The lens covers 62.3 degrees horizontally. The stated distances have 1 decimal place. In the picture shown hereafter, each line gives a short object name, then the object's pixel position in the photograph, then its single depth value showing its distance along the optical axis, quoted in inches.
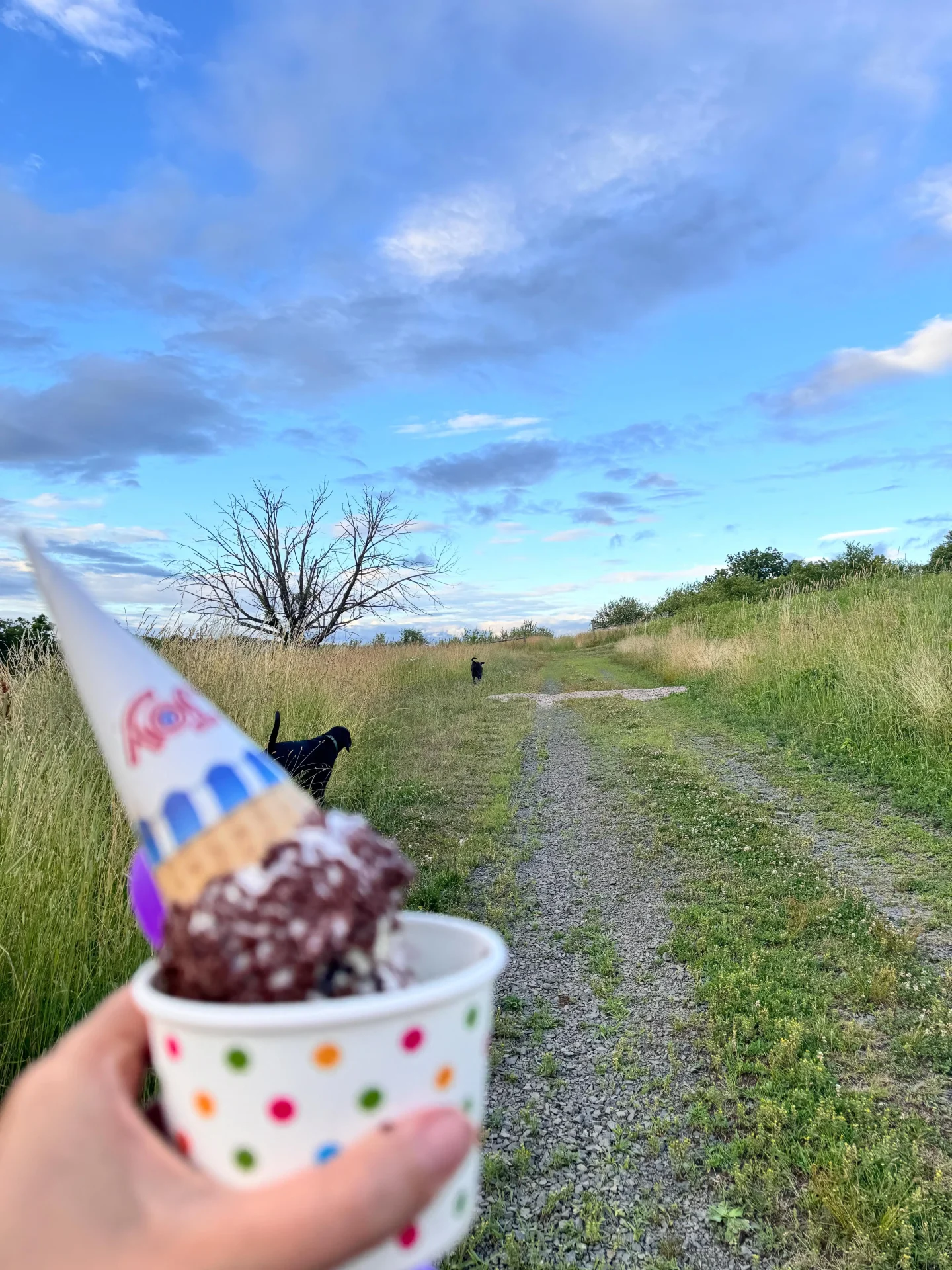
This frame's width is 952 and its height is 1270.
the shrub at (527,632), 1721.2
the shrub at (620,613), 2130.2
